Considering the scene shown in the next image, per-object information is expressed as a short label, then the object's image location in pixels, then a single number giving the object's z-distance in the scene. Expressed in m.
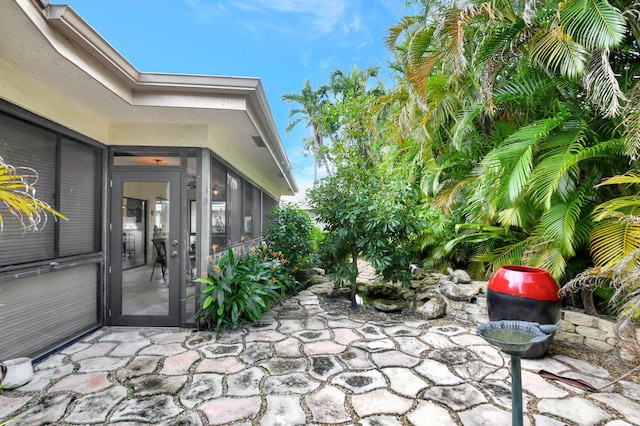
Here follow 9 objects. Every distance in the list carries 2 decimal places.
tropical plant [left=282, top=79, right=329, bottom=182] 20.41
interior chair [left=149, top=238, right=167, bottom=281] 4.29
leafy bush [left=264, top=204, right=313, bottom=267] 6.39
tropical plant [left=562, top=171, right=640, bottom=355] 2.41
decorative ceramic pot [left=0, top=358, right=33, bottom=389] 2.69
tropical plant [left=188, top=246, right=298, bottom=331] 4.06
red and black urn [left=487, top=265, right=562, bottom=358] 3.14
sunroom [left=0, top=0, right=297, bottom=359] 2.89
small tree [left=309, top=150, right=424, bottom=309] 4.74
